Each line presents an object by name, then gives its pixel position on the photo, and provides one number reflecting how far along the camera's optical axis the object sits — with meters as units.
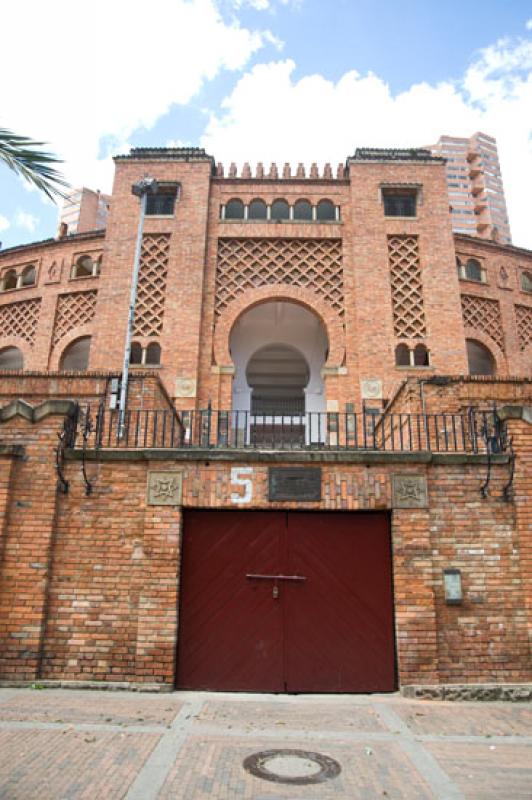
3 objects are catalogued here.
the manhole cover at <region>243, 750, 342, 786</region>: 3.99
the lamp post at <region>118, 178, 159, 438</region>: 10.30
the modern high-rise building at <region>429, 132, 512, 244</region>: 85.69
